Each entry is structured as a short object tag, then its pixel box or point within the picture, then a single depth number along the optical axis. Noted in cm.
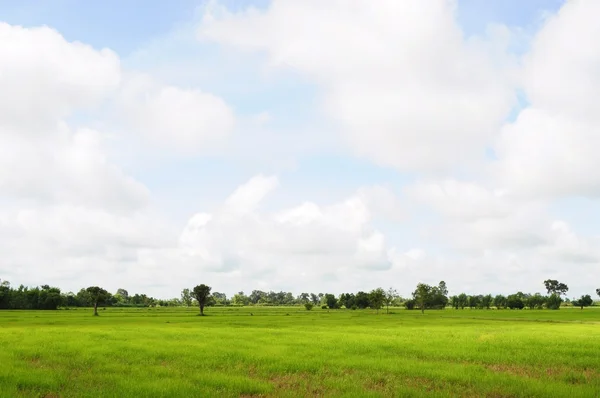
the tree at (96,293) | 10669
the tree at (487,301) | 18450
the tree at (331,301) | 18934
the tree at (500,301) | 18425
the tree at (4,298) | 12538
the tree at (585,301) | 17412
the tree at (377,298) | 13500
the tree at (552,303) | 17240
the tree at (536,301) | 17462
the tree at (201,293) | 11719
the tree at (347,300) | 18526
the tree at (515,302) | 17650
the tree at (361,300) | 17522
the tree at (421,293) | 15162
